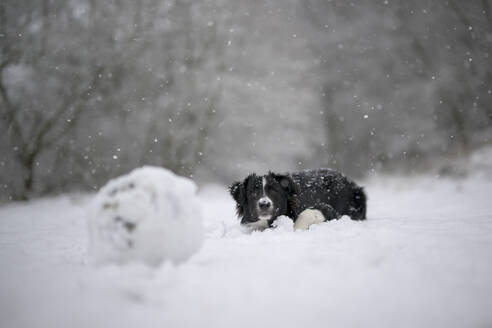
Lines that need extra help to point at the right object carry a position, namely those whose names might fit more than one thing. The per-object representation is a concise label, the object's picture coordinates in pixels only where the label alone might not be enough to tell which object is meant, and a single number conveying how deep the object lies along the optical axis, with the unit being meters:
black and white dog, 4.16
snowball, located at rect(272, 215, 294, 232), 3.80
